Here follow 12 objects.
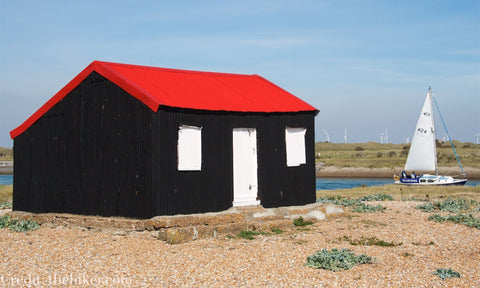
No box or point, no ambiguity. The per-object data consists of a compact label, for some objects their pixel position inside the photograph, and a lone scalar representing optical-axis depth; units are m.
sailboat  39.97
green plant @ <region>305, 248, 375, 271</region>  10.81
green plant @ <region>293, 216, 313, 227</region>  16.23
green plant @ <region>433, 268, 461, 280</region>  9.92
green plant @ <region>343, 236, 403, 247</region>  13.27
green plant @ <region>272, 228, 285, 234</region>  15.23
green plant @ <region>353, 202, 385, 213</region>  19.39
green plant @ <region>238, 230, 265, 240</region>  14.40
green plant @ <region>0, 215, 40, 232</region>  15.60
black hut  14.40
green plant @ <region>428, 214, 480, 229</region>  15.91
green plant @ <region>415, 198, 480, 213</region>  19.39
